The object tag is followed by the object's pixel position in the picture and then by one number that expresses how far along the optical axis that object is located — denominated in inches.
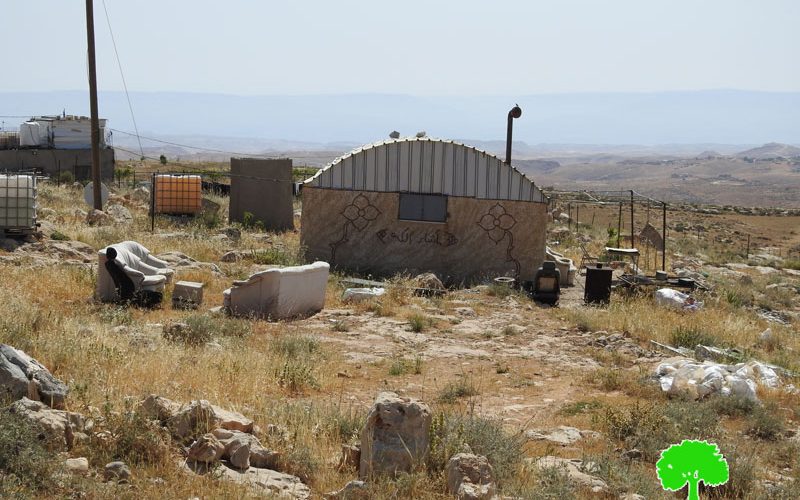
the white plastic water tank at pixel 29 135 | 1870.1
